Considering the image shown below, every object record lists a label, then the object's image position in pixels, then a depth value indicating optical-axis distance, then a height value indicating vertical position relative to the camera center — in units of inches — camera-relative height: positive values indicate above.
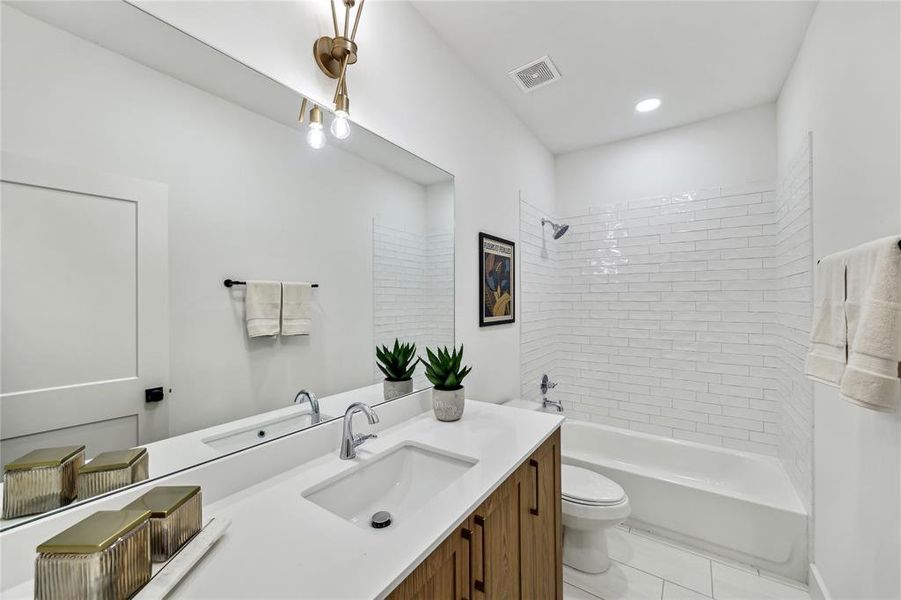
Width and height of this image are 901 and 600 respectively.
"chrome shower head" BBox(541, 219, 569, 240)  120.7 +23.7
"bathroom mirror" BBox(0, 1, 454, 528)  27.9 +6.0
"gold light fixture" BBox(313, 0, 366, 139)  49.2 +33.4
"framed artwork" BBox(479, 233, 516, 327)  87.7 +5.0
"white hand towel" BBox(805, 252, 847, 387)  43.6 -3.6
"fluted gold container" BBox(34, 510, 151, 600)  21.1 -15.4
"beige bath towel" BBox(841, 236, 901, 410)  33.5 -4.0
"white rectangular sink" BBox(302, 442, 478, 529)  43.6 -24.1
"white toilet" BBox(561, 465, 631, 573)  71.6 -42.7
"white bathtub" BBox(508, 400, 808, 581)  73.7 -46.2
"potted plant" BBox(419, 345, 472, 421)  61.6 -14.7
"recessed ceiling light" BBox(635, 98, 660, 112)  97.9 +53.4
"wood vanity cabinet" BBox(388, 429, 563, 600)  33.4 -28.5
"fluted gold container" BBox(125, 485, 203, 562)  26.6 -16.3
